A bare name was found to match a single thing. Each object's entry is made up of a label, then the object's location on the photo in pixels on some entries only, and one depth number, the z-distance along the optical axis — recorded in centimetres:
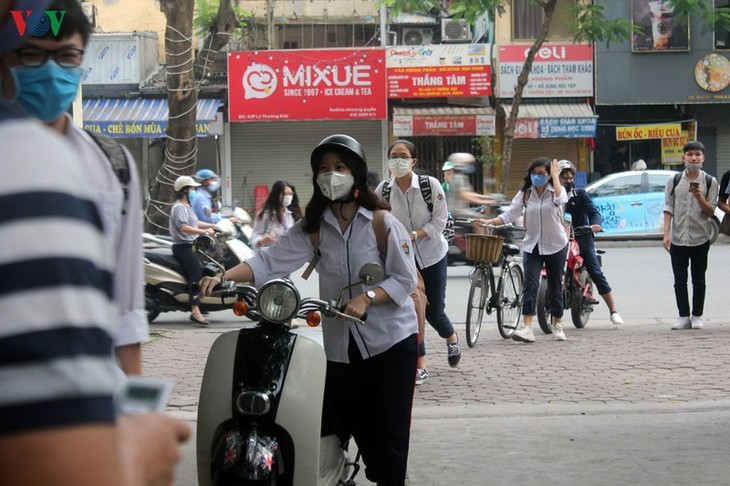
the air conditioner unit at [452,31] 2892
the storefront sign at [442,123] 2700
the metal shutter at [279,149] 2864
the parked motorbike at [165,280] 1224
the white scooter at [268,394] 396
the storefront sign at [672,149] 2789
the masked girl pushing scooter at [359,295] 449
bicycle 987
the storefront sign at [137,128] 2652
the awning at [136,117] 2655
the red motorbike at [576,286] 1126
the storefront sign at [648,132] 2806
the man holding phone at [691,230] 1074
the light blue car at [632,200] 2192
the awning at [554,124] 2700
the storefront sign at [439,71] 2712
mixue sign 2711
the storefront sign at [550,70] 2758
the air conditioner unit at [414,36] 2983
